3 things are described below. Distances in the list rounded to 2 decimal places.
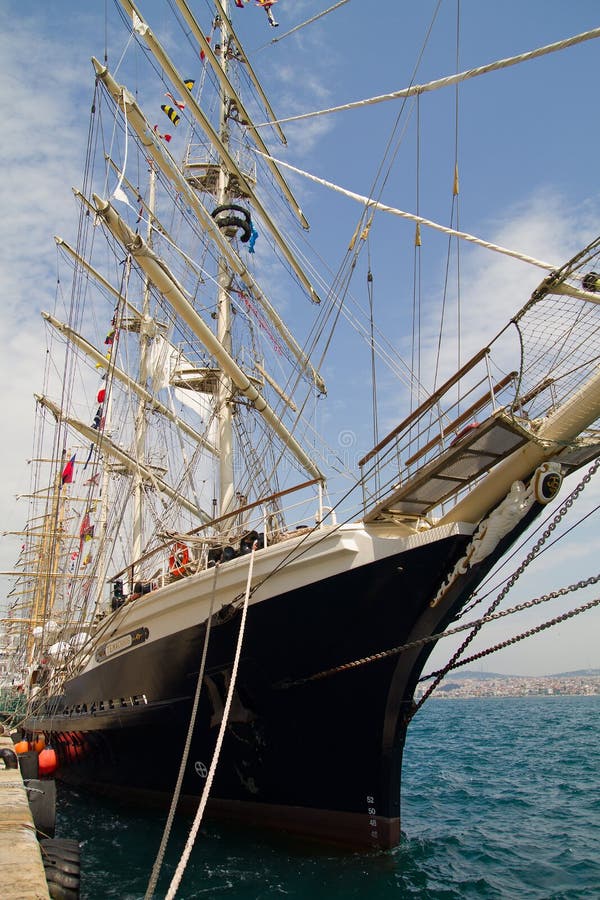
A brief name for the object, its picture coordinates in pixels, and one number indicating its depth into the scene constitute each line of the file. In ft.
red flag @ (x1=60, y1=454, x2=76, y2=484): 79.53
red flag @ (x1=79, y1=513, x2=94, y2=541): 87.07
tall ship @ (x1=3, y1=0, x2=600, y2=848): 22.21
